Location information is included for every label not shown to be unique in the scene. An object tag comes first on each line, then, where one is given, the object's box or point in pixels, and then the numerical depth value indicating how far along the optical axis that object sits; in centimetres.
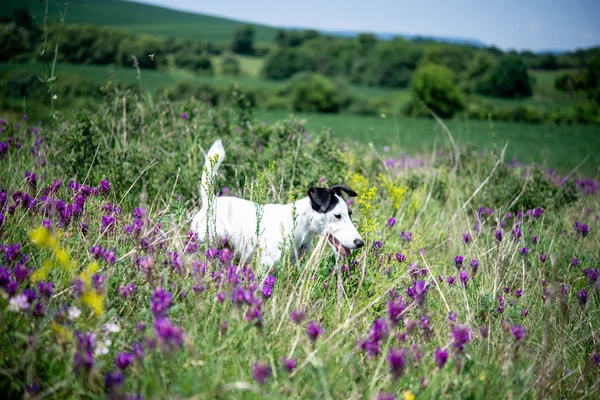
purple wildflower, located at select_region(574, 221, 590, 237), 417
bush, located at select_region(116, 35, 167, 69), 4444
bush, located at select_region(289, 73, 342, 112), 4097
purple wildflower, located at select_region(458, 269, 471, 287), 300
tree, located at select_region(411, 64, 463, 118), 4231
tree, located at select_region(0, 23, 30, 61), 2281
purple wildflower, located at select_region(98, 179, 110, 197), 347
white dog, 322
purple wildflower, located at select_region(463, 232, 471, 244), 402
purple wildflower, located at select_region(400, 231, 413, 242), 394
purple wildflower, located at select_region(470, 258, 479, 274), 346
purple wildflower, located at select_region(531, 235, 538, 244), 441
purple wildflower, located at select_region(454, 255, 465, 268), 325
